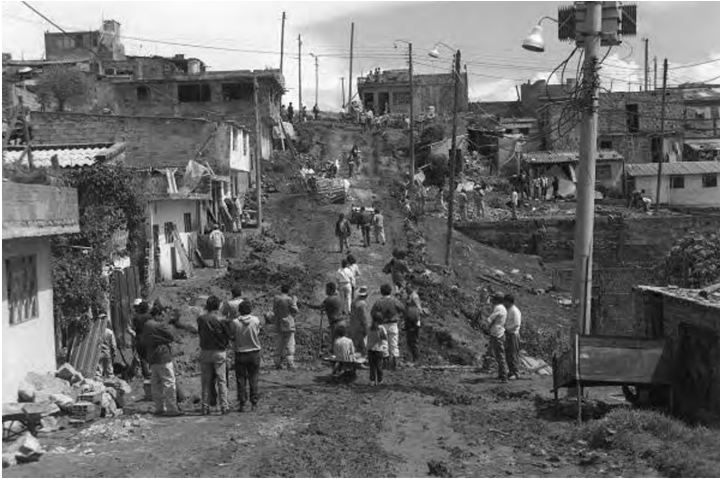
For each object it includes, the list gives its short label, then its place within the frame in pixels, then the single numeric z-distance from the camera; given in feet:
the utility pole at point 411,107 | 124.52
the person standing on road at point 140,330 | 41.83
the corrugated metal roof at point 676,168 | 156.66
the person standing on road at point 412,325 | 53.01
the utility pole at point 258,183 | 94.17
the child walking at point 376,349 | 43.96
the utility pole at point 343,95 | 252.09
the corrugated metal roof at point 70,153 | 71.10
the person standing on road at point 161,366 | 35.88
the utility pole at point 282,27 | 210.29
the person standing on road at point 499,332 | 46.29
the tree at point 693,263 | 66.46
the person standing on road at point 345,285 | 61.46
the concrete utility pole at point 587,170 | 41.16
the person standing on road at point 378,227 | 97.92
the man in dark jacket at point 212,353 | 36.06
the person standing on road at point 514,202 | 131.03
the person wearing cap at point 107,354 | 45.32
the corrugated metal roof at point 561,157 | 156.04
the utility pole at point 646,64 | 202.17
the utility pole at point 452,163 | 91.94
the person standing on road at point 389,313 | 46.73
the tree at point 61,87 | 149.18
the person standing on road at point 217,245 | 83.20
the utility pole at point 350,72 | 233.35
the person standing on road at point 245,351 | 36.76
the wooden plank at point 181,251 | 80.03
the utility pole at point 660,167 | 132.26
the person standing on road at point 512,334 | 46.21
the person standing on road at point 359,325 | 48.11
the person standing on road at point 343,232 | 93.86
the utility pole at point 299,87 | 205.44
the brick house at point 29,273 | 34.76
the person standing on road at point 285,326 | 47.78
